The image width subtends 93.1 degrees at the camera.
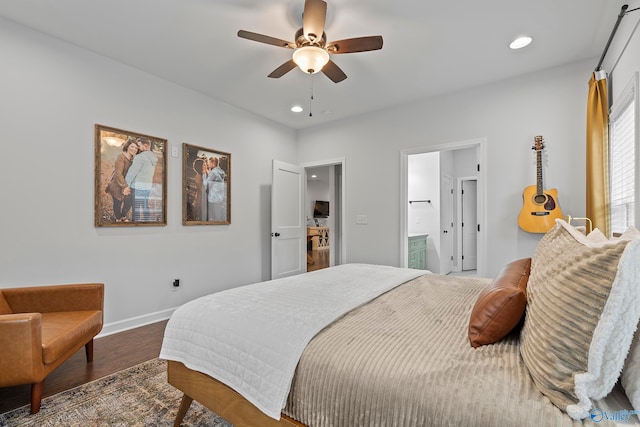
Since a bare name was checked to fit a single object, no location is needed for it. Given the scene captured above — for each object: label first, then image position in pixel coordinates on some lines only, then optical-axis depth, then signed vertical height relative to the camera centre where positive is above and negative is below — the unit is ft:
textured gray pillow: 2.27 -0.93
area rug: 5.42 -3.69
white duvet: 3.67 -1.61
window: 6.77 +1.32
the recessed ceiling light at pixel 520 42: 8.59 +4.96
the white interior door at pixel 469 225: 21.20 -0.79
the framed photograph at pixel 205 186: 11.89 +1.19
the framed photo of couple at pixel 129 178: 9.61 +1.23
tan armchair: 5.40 -2.40
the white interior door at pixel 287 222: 14.69 -0.36
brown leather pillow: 3.48 -1.18
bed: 2.34 -1.54
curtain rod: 6.41 +4.28
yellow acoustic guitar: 10.07 +0.23
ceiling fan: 6.73 +4.20
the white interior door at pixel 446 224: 19.23 -0.66
